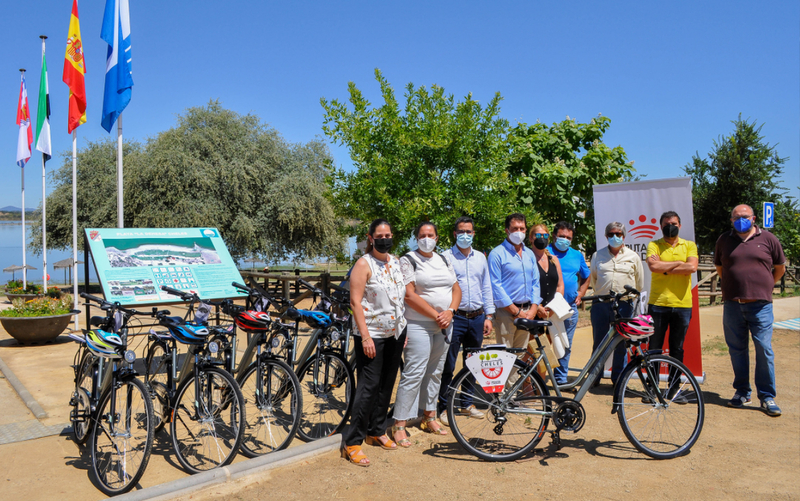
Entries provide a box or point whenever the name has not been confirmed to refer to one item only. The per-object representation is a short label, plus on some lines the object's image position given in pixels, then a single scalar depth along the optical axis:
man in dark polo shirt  6.01
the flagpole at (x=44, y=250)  14.36
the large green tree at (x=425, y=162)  7.87
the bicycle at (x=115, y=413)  3.86
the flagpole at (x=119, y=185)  8.33
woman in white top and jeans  4.70
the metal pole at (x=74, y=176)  11.48
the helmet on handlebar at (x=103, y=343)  4.09
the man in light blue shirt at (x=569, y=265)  6.55
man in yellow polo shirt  6.14
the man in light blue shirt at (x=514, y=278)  5.54
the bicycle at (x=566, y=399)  4.55
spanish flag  11.27
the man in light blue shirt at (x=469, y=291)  5.15
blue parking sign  14.50
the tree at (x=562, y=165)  9.15
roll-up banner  6.84
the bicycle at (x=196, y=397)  4.10
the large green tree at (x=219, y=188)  20.30
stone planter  9.37
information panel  6.91
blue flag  9.20
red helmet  4.47
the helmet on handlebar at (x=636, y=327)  4.66
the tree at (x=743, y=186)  22.38
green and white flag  14.52
